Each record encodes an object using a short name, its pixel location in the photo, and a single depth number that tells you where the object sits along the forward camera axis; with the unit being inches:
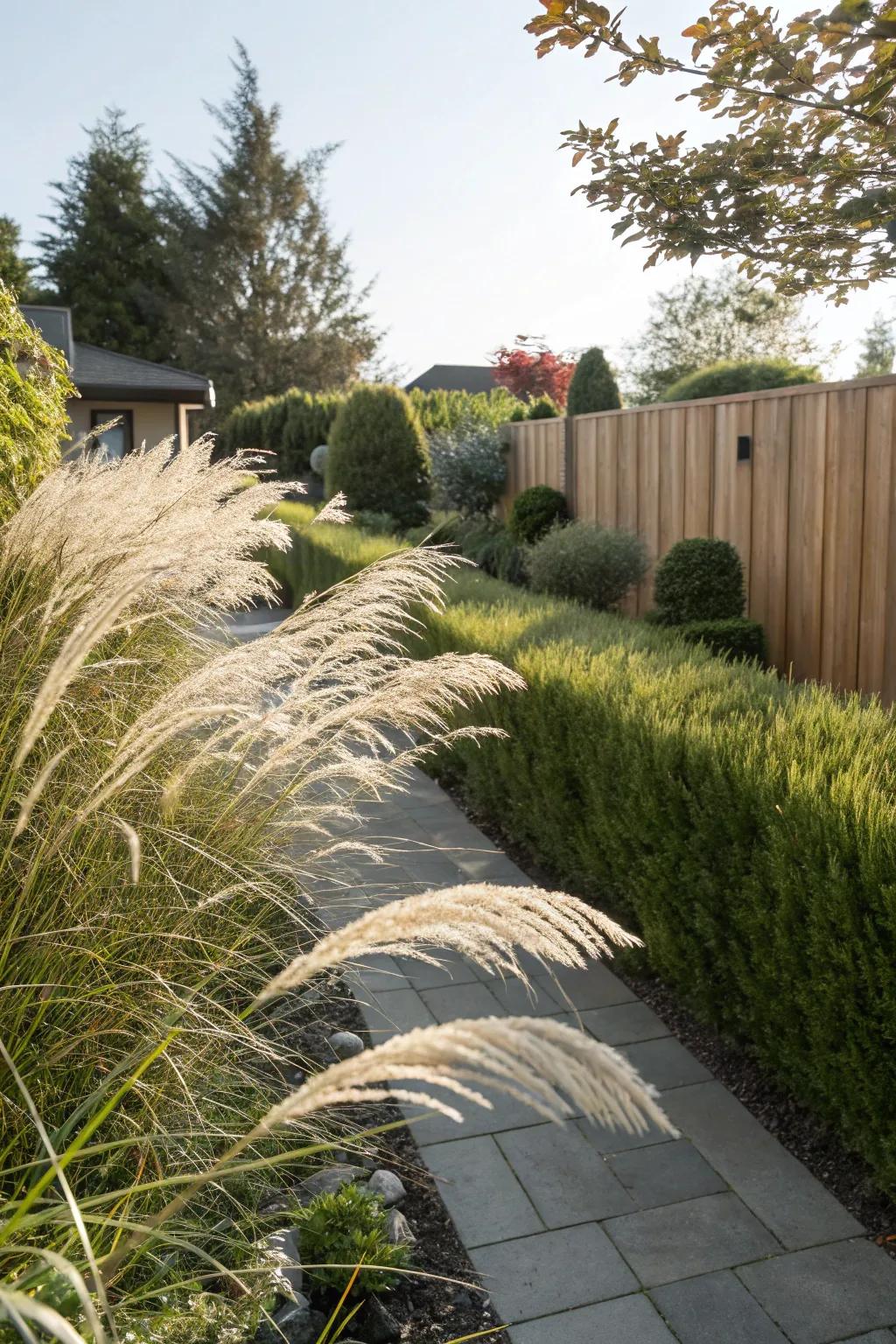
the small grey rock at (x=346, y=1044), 110.6
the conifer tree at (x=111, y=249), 1331.2
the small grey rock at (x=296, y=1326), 71.1
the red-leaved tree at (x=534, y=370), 949.8
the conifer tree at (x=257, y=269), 1352.1
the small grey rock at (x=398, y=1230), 81.0
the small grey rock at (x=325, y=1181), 86.5
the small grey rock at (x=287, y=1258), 71.2
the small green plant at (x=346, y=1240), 75.2
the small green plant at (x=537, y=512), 406.6
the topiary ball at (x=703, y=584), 275.1
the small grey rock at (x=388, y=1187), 87.7
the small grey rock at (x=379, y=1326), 73.3
